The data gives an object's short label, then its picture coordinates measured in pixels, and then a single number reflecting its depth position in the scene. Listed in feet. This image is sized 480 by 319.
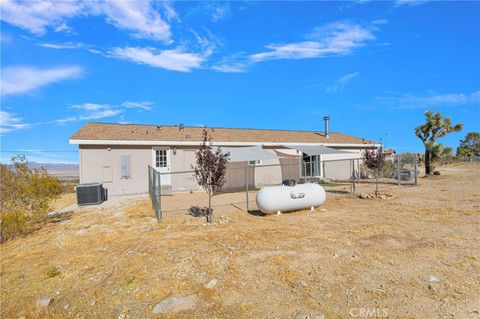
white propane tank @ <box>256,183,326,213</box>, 30.96
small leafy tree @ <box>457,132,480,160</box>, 165.69
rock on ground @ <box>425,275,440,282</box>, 14.29
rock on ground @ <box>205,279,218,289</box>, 14.70
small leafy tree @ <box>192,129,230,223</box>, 29.35
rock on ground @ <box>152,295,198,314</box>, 12.96
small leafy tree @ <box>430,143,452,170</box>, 71.61
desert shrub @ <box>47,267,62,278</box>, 17.85
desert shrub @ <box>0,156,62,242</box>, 27.20
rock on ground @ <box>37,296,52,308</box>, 14.61
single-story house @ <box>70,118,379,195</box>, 49.11
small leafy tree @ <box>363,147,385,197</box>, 43.48
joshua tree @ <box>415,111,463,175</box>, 72.69
